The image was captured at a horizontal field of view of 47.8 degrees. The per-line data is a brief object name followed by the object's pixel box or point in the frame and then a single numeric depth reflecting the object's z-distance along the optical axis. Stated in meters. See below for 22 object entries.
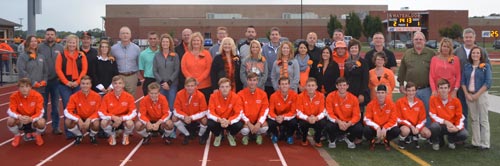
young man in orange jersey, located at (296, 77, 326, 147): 8.20
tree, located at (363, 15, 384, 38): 64.65
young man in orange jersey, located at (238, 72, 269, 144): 8.29
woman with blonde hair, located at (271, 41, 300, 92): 8.49
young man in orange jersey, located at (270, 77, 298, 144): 8.37
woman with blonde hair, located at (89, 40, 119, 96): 8.77
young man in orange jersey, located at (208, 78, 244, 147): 8.23
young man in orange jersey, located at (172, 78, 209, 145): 8.38
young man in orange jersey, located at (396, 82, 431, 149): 7.84
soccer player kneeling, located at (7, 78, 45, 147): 8.24
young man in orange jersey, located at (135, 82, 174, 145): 8.27
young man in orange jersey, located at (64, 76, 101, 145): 8.20
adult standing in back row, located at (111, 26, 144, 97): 8.89
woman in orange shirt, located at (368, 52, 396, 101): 8.37
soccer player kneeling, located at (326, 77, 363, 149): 8.03
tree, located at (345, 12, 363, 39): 66.25
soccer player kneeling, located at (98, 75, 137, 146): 8.23
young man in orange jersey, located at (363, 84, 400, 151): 7.89
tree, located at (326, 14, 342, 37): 68.70
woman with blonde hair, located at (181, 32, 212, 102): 8.72
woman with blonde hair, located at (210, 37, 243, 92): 8.62
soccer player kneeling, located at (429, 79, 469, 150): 7.77
